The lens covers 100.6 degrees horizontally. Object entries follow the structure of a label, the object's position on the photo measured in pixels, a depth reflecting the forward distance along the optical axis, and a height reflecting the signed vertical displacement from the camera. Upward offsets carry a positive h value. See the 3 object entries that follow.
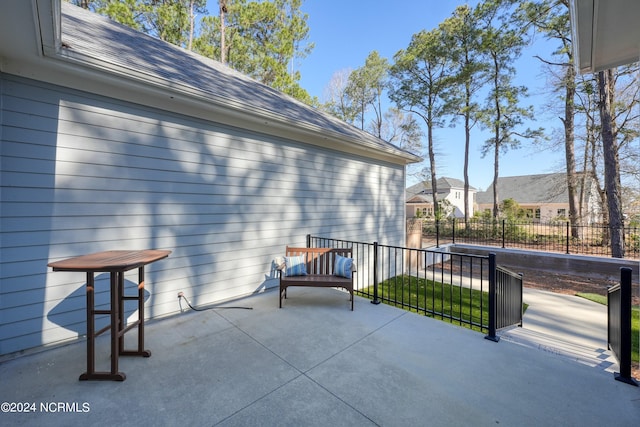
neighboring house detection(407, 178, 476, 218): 27.03 +2.28
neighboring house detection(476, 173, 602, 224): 22.42 +2.10
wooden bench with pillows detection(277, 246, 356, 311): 3.74 -0.78
